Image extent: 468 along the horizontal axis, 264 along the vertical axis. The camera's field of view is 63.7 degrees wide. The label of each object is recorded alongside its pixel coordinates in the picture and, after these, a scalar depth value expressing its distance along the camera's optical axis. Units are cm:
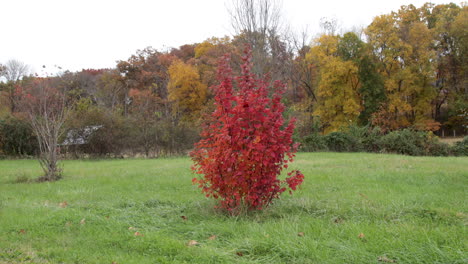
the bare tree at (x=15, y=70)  4241
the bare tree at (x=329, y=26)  4012
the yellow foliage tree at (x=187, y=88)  3456
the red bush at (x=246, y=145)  516
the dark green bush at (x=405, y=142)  1911
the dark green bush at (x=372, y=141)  2017
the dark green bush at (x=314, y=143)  2116
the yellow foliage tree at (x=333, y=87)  3195
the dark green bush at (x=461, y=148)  1952
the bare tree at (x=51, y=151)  1021
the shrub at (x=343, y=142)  2052
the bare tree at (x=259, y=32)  2297
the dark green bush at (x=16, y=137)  1995
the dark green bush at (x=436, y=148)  1919
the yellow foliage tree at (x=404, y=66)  3253
